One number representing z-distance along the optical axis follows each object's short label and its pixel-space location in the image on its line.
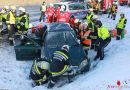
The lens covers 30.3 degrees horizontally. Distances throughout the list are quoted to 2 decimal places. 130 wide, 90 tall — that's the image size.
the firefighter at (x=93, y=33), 10.93
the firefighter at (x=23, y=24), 11.67
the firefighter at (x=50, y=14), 15.69
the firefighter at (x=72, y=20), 12.63
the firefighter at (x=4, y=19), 12.29
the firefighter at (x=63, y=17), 14.48
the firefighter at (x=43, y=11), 17.74
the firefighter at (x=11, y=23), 11.89
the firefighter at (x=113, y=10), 18.94
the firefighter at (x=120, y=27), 12.61
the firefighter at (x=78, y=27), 11.37
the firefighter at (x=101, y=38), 10.17
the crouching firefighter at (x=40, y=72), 8.36
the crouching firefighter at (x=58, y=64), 7.90
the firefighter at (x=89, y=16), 13.07
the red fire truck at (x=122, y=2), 28.46
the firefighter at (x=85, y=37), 10.58
